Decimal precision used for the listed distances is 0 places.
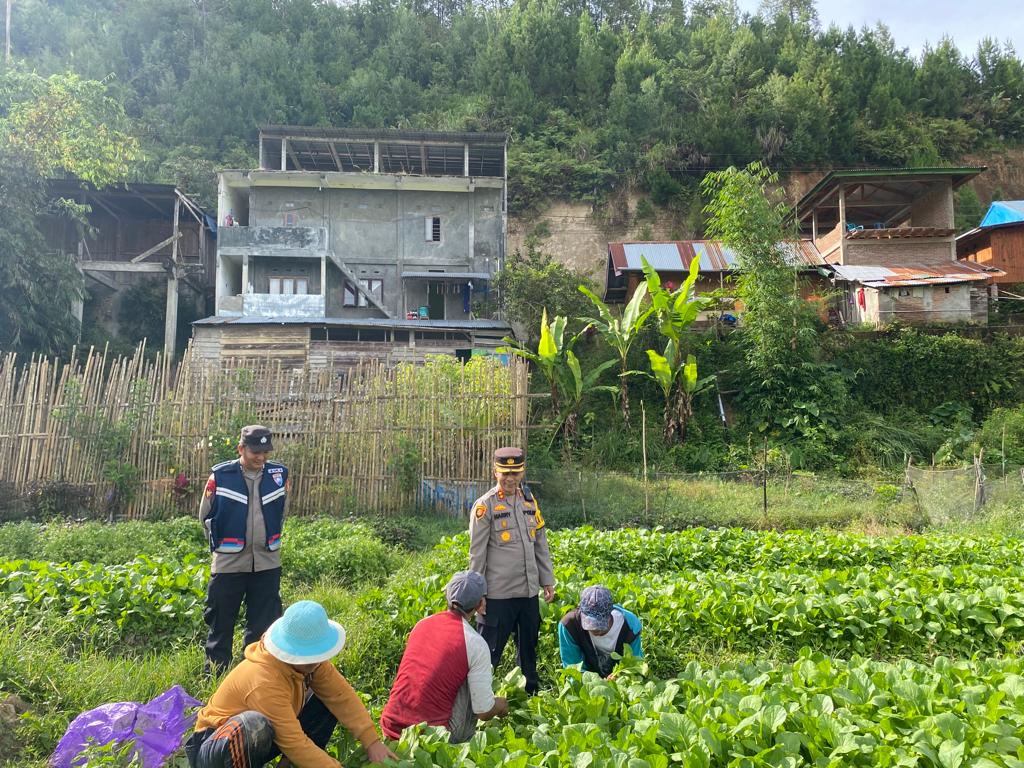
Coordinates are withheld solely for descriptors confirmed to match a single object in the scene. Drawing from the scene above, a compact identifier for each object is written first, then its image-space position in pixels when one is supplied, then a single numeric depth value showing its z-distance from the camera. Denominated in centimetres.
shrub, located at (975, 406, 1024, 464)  1700
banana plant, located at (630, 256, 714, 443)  1686
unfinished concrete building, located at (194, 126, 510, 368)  2442
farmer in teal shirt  474
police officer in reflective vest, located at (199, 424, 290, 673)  520
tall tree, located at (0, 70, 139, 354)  1855
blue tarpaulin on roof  2609
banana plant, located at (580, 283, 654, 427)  1697
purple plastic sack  356
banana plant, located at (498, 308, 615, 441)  1625
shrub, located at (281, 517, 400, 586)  768
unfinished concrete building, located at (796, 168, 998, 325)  2194
